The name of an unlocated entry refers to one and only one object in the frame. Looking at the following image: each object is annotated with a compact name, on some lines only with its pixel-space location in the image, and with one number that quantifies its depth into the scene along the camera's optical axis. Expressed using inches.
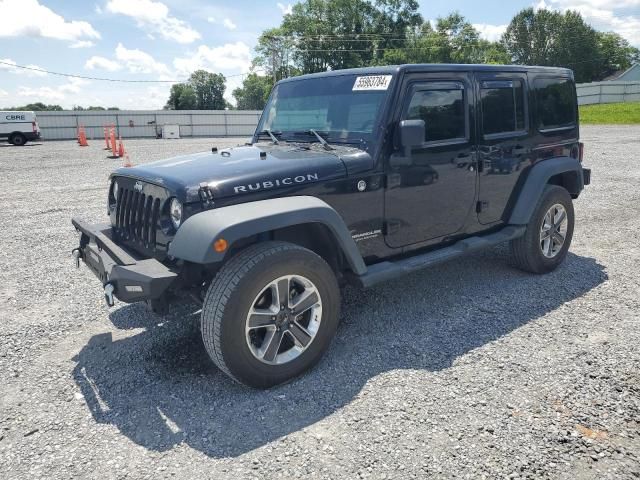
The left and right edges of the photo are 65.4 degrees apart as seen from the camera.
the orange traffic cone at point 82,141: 1023.5
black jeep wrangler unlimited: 119.4
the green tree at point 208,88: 3582.7
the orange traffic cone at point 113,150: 750.0
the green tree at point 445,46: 2404.0
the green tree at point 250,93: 3213.6
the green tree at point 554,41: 2957.7
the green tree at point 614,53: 3090.1
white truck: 1025.5
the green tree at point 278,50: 2305.6
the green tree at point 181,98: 3334.2
